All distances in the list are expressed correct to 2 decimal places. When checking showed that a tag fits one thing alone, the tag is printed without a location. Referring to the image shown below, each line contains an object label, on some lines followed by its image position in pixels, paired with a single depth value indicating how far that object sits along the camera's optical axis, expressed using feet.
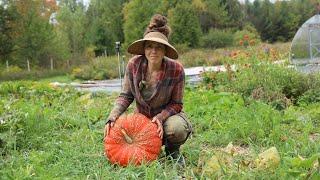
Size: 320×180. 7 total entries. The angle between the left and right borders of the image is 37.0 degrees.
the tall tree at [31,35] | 93.35
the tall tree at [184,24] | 106.11
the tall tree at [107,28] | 123.95
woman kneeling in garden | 12.58
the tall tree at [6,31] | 92.42
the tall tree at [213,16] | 127.85
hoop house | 38.34
